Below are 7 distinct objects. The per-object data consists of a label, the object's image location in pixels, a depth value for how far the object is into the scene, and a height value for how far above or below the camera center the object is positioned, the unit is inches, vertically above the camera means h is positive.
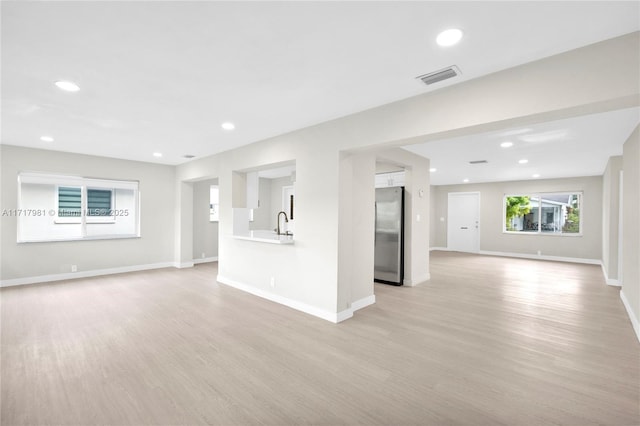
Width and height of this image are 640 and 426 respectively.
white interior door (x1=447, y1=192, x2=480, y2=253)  402.0 -14.7
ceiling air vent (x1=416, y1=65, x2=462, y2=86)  92.8 +46.3
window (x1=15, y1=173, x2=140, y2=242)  212.7 +1.7
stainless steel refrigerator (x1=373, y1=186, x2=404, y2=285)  214.1 -19.1
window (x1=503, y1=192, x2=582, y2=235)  339.0 -1.5
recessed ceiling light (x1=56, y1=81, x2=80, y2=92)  106.2 +47.5
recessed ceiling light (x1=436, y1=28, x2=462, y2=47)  74.6 +47.2
